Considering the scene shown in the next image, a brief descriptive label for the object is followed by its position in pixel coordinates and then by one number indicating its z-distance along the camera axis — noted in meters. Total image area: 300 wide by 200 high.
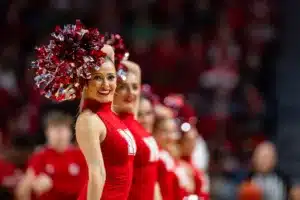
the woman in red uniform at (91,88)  9.24
